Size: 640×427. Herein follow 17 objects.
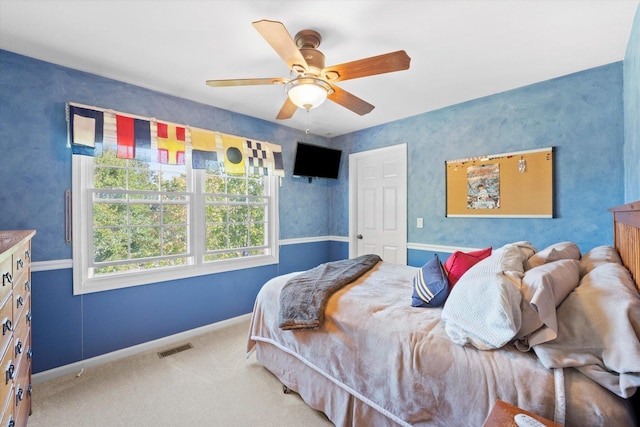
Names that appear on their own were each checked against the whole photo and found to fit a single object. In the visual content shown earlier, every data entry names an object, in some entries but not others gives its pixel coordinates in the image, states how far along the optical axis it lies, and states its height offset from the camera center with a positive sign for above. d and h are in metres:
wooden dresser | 1.09 -0.54
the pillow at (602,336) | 0.90 -0.43
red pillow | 1.71 -0.32
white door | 3.65 +0.11
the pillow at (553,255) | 1.56 -0.25
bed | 0.95 -0.60
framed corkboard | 2.59 +0.26
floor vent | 2.59 -1.30
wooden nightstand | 0.84 -0.63
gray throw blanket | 1.81 -0.56
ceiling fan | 1.59 +0.87
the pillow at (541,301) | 1.06 -0.34
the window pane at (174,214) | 2.88 -0.03
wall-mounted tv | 3.93 +0.72
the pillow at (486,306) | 1.12 -0.40
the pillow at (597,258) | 1.44 -0.26
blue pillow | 1.65 -0.46
